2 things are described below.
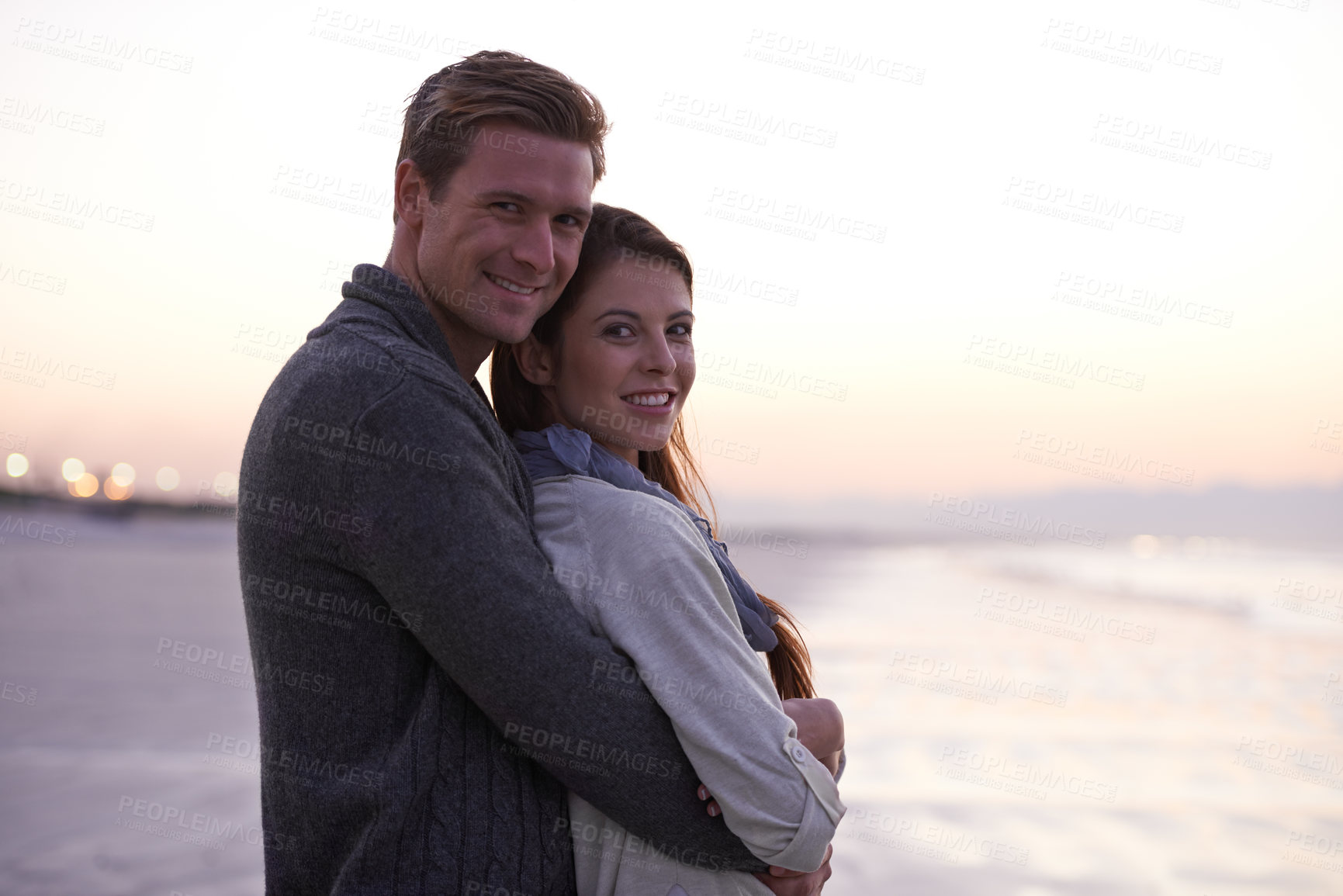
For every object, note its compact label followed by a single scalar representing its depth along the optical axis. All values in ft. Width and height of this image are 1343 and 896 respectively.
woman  5.78
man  5.37
